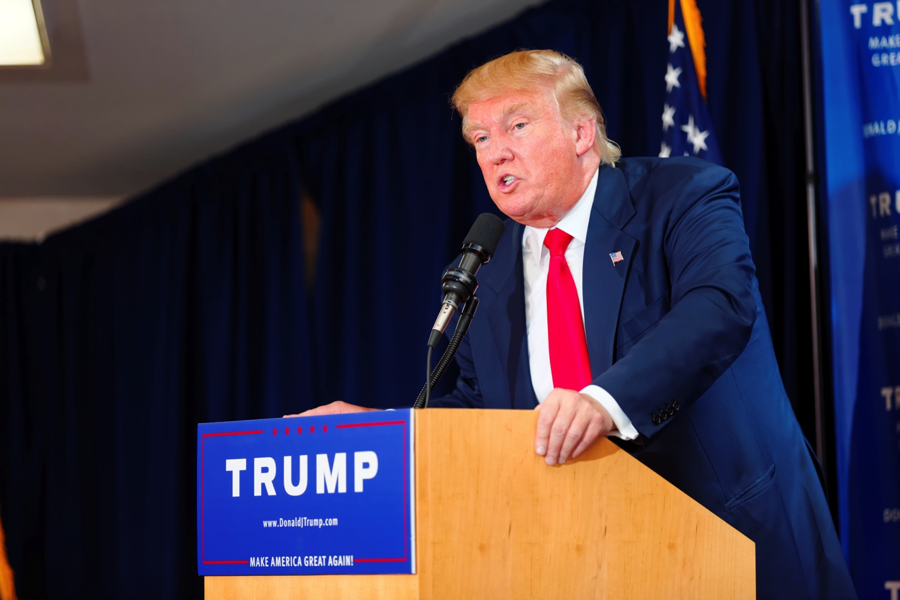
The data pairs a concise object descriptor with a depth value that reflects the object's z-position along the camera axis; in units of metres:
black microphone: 2.61
